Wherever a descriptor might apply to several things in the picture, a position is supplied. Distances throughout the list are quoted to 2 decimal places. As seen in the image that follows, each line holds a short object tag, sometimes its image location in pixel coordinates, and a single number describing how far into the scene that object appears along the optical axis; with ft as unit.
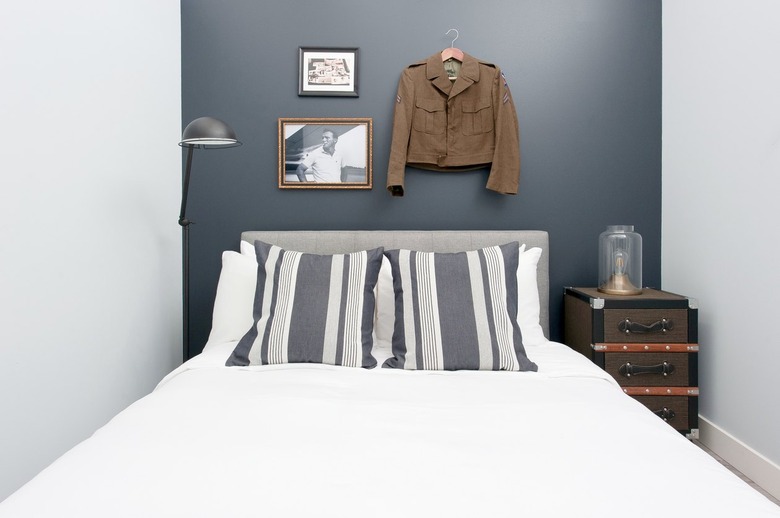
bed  2.95
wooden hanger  8.63
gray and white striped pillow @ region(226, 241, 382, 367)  6.18
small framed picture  8.87
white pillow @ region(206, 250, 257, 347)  7.23
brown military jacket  8.57
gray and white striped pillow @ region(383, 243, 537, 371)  6.07
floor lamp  6.79
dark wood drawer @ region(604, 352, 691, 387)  7.50
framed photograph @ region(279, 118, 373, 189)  8.95
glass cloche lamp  8.17
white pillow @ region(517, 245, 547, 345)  7.34
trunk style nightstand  7.50
